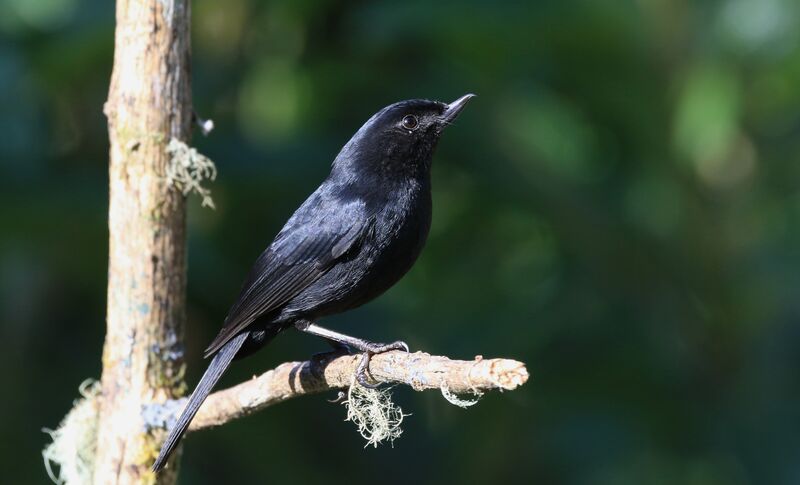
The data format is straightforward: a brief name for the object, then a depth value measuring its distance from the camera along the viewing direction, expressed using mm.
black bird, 7586
